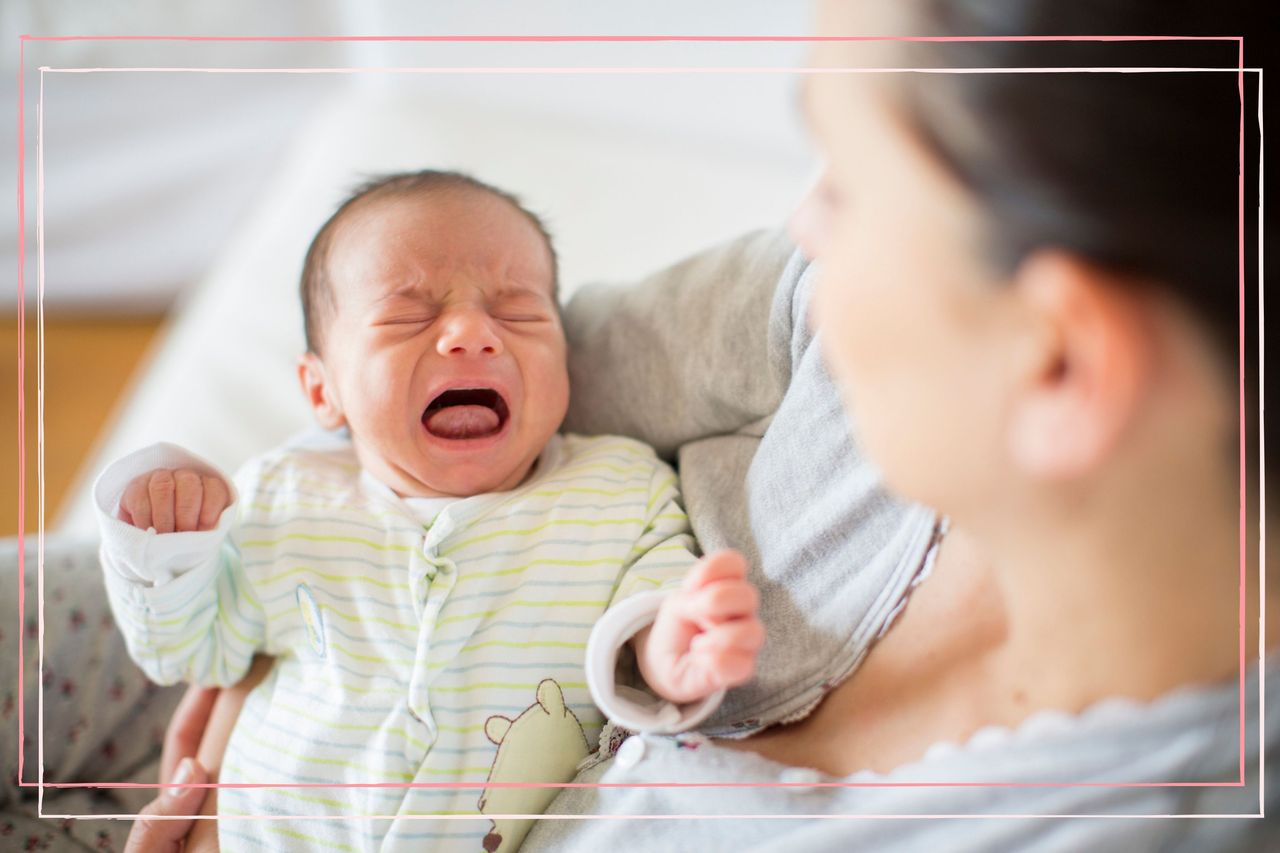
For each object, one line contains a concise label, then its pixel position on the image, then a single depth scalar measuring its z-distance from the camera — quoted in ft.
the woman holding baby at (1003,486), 1.31
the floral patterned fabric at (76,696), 2.17
